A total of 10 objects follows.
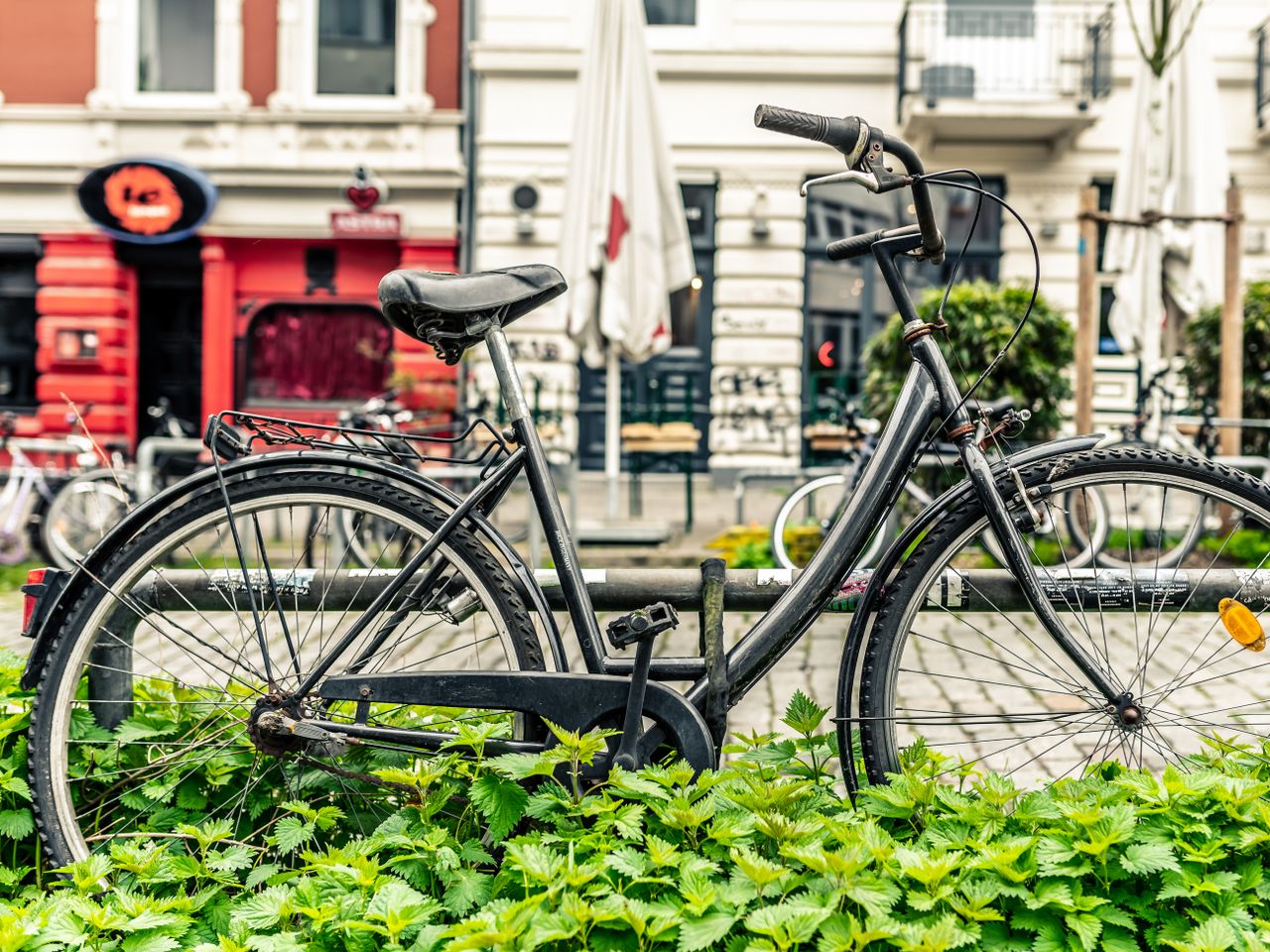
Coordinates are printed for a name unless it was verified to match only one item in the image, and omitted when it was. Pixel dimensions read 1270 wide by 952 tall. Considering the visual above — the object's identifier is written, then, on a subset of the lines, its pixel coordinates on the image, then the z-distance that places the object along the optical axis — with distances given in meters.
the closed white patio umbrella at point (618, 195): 8.52
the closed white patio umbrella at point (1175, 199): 8.72
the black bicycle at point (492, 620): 2.12
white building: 14.90
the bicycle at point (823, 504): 6.95
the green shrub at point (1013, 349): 8.12
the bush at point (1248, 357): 8.96
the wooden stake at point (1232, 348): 7.96
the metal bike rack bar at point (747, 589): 2.26
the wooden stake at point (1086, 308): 7.56
